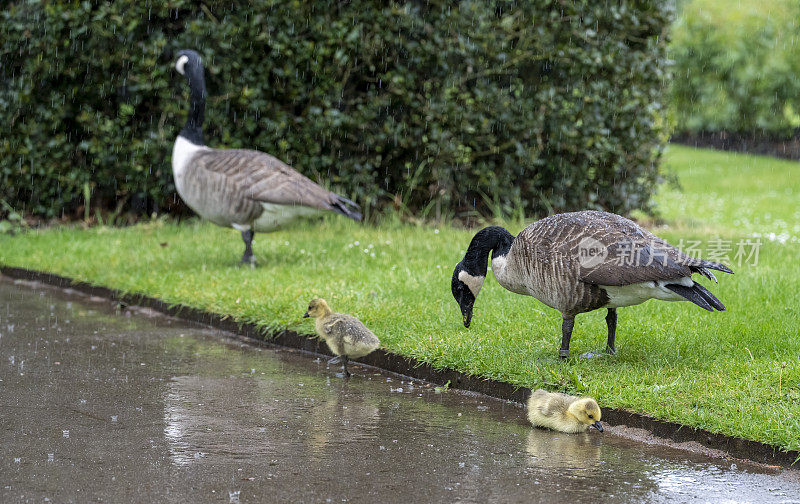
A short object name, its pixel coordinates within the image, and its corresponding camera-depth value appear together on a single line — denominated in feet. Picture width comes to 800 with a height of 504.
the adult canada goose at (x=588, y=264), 39.96
